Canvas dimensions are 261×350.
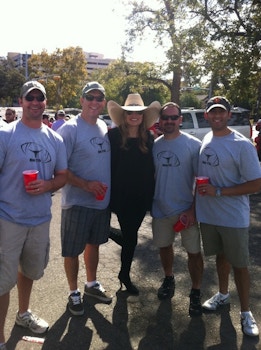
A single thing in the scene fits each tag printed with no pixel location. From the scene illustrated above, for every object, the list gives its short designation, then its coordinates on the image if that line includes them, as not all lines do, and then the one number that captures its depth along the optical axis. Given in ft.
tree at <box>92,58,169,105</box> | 65.67
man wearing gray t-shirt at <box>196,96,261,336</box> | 9.61
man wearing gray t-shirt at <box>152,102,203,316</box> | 10.93
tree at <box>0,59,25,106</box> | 180.55
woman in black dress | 11.07
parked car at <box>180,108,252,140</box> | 39.63
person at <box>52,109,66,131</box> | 33.19
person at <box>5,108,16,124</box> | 28.94
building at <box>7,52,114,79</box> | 472.03
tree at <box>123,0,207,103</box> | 46.77
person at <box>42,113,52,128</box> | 35.87
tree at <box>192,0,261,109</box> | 40.32
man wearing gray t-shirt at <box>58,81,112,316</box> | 10.59
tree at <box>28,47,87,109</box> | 135.54
